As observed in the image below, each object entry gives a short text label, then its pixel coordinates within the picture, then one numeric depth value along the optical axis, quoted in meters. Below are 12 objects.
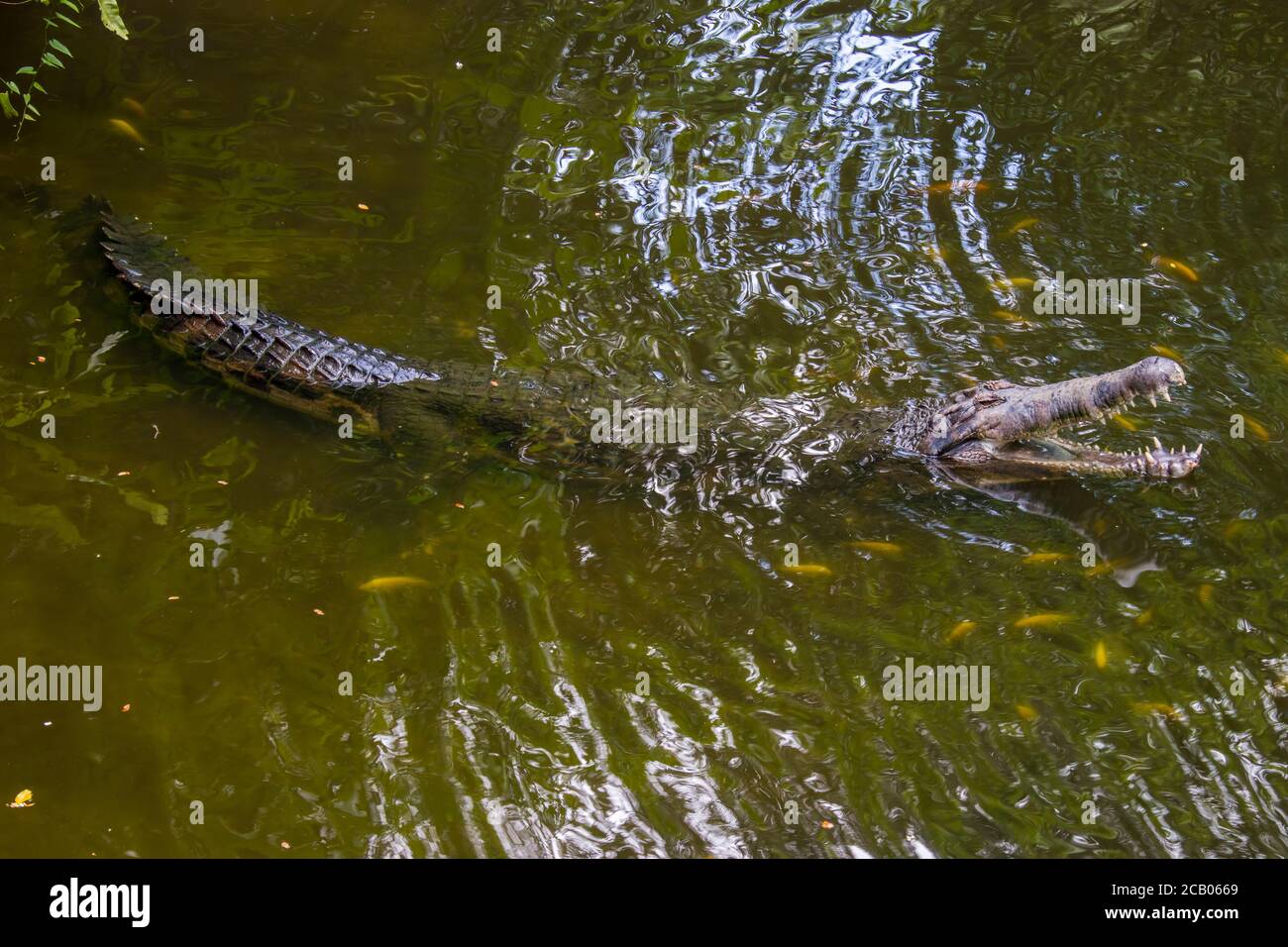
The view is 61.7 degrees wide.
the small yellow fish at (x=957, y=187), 6.81
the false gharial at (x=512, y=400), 5.17
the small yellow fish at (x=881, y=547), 4.89
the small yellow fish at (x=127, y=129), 7.05
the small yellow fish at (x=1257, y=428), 5.22
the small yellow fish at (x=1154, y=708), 4.10
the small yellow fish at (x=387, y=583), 4.61
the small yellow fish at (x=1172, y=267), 6.18
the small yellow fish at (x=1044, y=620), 4.46
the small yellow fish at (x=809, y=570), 4.74
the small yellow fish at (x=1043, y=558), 4.81
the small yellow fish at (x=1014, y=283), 6.12
